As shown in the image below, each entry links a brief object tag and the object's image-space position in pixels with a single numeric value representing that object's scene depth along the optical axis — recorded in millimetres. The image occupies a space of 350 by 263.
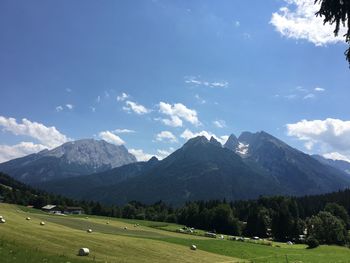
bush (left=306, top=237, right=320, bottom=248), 110775
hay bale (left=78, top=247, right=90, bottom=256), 48281
